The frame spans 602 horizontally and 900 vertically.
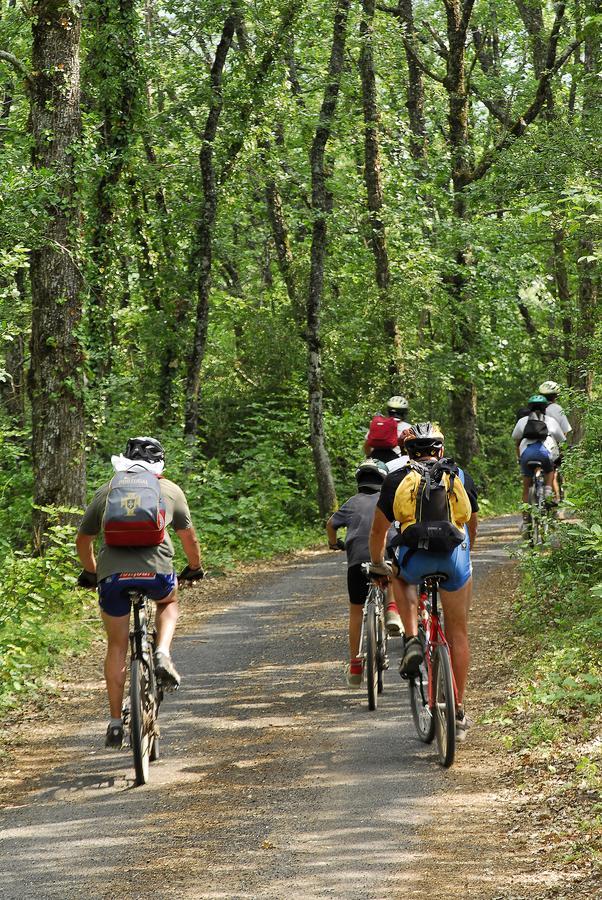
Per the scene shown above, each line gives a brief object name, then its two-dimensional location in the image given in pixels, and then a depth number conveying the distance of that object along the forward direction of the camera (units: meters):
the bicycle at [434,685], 13.44
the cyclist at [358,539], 17.19
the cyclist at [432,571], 13.75
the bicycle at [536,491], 26.47
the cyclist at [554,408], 28.41
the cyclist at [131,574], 13.67
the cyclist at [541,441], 27.94
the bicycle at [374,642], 16.36
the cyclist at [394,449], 16.64
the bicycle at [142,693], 13.21
